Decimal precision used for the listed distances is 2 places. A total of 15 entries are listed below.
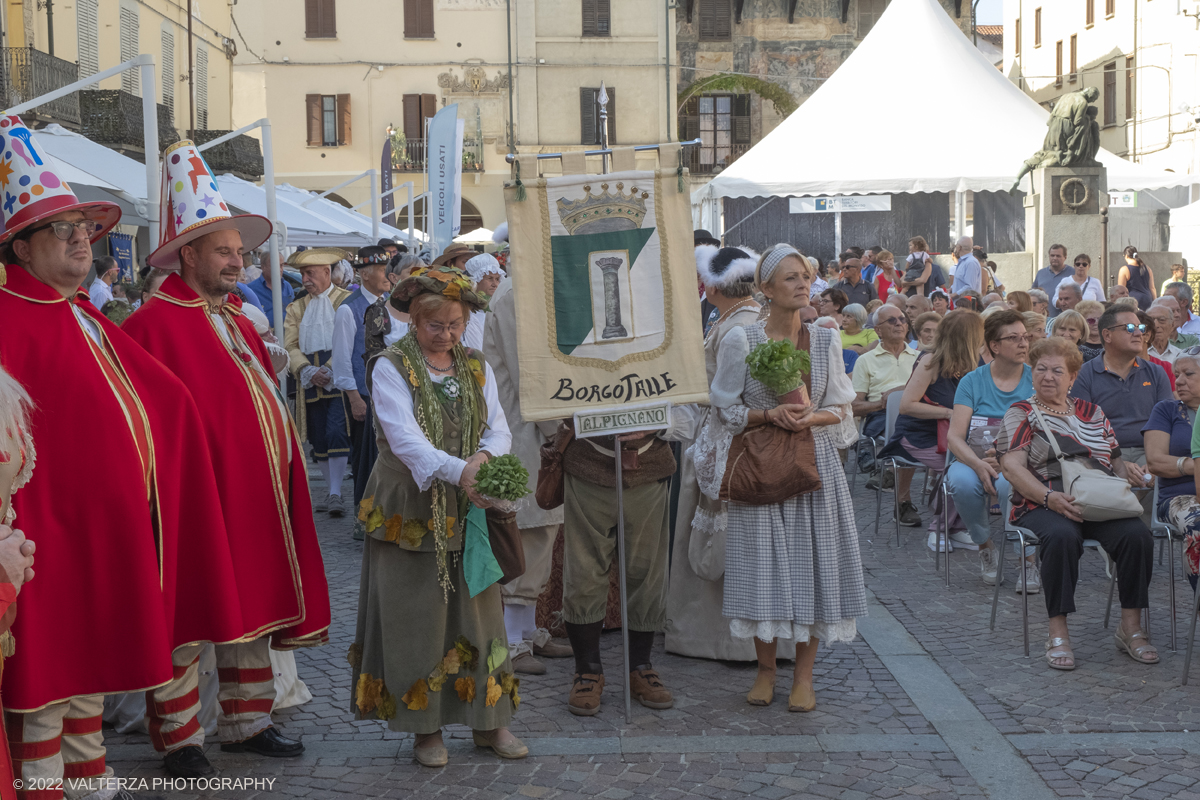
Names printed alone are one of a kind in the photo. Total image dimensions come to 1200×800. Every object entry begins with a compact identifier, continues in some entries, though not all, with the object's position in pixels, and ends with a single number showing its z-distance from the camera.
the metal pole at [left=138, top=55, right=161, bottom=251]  6.79
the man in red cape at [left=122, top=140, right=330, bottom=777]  4.24
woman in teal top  7.00
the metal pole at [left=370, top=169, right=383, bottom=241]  17.36
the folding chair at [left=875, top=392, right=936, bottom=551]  8.09
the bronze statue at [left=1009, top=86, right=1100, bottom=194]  17.55
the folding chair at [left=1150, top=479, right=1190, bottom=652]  5.55
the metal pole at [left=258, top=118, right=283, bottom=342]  8.50
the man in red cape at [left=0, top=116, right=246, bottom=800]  3.54
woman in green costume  4.20
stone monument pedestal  18.06
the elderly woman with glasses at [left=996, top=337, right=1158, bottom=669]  5.47
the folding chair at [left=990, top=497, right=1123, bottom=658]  5.62
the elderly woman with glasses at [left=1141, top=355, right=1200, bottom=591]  5.80
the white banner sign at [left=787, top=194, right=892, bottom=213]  19.39
